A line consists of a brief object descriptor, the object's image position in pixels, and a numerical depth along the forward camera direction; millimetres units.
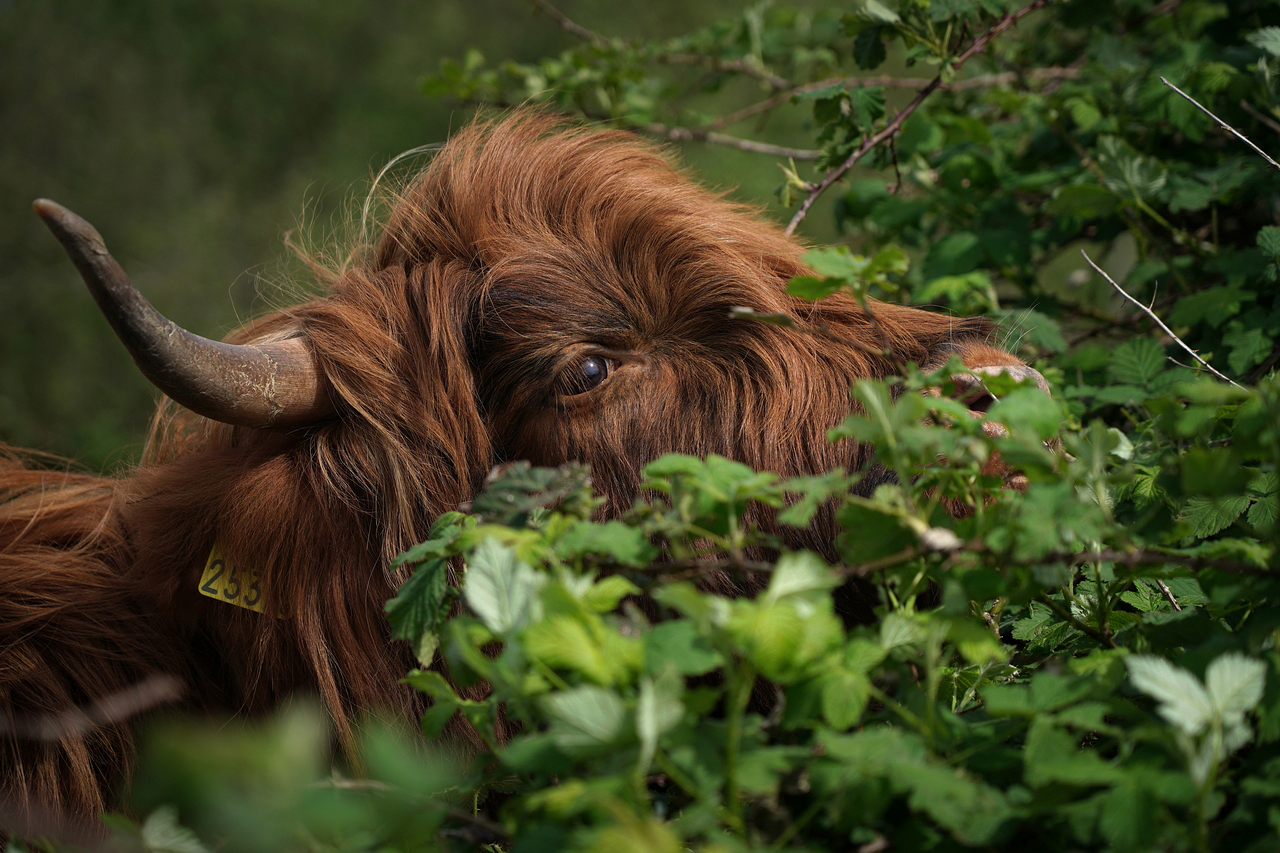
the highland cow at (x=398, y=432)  4355
